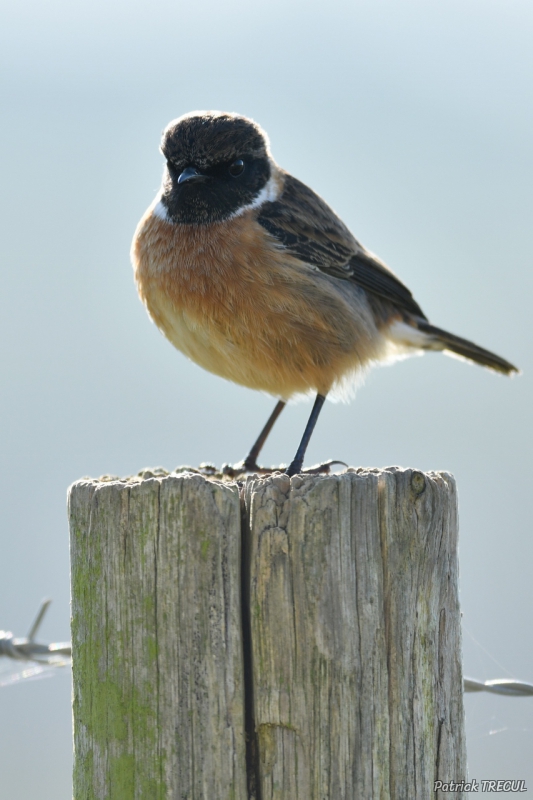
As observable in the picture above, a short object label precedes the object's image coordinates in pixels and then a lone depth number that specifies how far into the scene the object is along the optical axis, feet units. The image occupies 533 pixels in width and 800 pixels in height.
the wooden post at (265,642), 16.22
